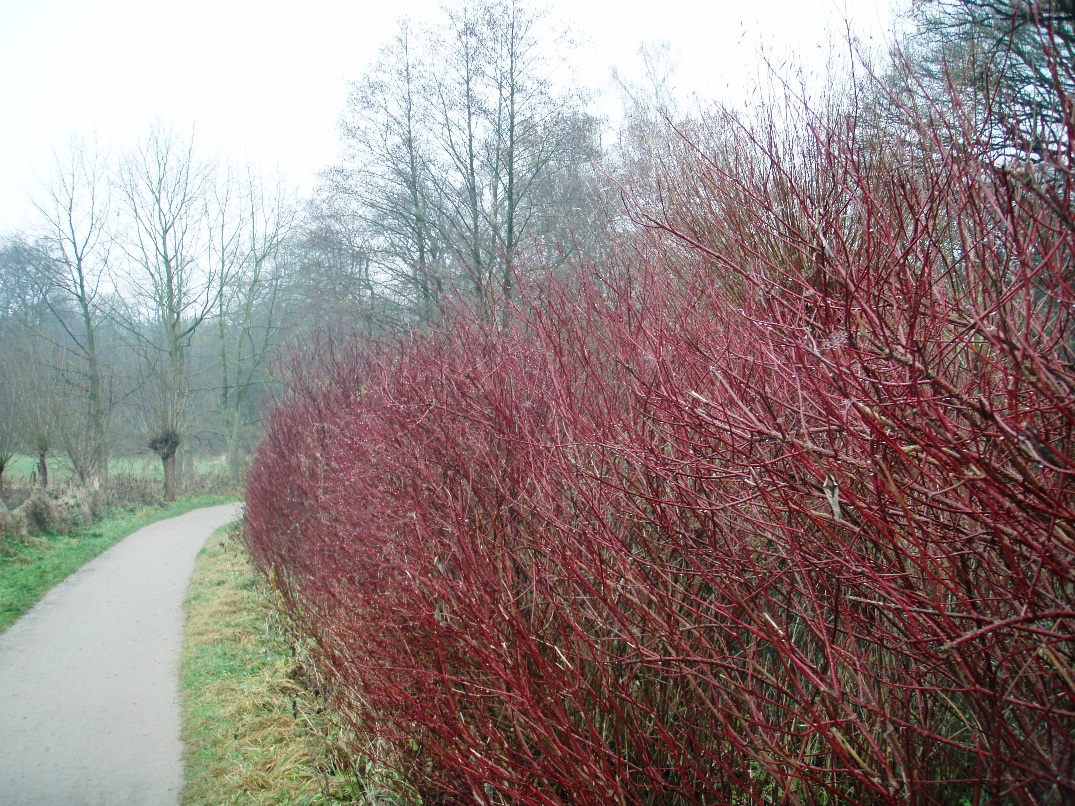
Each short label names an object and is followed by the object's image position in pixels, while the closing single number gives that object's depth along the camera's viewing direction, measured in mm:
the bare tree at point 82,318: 23547
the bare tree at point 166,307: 27375
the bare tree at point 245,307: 31609
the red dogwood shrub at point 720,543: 1695
